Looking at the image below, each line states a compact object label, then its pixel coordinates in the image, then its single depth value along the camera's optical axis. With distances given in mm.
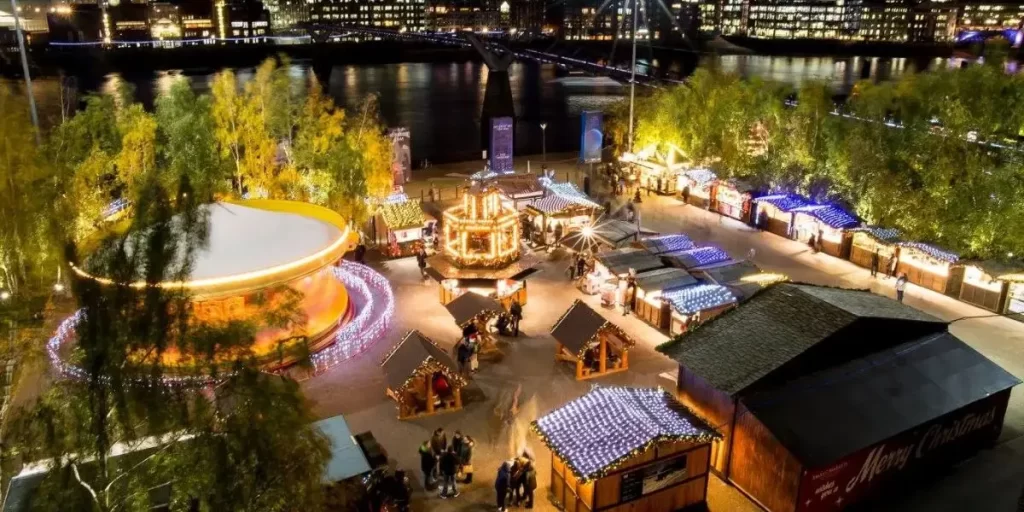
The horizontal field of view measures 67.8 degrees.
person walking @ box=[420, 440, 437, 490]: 14828
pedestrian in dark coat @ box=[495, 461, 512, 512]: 13891
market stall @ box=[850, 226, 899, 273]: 27266
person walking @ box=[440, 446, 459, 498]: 14531
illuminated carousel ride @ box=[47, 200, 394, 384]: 19547
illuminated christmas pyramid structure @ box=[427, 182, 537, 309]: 27016
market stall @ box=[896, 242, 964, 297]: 25250
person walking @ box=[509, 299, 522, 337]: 22109
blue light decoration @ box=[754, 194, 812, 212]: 31892
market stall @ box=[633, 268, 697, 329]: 22672
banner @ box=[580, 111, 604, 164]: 43594
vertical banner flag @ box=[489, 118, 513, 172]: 41469
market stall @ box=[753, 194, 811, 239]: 31969
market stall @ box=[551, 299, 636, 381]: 19297
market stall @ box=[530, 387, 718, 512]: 13375
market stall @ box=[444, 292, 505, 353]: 20734
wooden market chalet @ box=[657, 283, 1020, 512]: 13883
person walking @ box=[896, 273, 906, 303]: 24062
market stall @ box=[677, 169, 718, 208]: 36656
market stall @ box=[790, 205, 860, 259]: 29234
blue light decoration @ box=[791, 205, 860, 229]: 29344
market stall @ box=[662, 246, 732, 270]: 24609
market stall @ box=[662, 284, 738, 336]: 21438
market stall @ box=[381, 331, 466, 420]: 17352
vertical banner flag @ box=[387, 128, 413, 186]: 37984
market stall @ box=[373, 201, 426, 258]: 29047
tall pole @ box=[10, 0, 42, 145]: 22266
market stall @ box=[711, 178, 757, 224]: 34281
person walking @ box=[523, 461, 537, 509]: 14133
